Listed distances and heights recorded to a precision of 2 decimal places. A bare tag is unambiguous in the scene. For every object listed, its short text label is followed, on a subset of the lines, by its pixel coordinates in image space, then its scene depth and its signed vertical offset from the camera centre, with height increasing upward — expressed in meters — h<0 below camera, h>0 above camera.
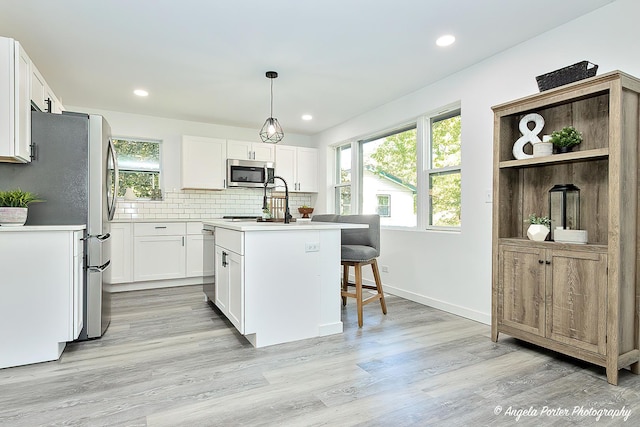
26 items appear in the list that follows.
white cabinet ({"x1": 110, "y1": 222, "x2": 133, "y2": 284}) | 4.41 -0.47
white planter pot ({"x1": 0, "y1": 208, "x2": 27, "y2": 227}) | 2.28 -0.01
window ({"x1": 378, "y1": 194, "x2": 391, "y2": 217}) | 4.66 +0.13
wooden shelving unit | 2.04 -0.13
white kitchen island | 2.55 -0.49
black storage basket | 2.22 +0.90
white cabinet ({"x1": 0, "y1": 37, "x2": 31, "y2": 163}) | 2.26 +0.70
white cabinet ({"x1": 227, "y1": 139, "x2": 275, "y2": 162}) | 5.33 +0.97
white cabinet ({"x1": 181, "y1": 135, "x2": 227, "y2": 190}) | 5.04 +0.74
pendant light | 3.49 +0.88
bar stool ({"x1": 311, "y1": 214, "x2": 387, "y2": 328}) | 3.17 -0.31
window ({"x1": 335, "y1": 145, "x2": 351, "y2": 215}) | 5.51 +0.55
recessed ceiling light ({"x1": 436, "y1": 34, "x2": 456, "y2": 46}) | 2.79 +1.38
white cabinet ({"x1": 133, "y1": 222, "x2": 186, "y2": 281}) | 4.54 -0.47
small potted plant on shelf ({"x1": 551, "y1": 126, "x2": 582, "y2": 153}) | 2.35 +0.51
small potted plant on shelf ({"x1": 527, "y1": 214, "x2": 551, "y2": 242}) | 2.45 -0.09
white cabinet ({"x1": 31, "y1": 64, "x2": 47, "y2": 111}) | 2.78 +1.02
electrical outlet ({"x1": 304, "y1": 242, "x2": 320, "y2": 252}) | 2.76 -0.25
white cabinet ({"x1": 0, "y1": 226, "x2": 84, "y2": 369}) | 2.22 -0.50
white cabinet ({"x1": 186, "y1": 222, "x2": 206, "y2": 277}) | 4.84 -0.49
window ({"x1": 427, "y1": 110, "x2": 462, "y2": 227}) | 3.62 +0.46
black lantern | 2.41 +0.06
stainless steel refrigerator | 2.54 +0.24
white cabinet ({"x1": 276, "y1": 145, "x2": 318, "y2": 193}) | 5.76 +0.78
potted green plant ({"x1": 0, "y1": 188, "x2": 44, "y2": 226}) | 2.29 +0.04
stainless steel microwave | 5.29 +0.64
